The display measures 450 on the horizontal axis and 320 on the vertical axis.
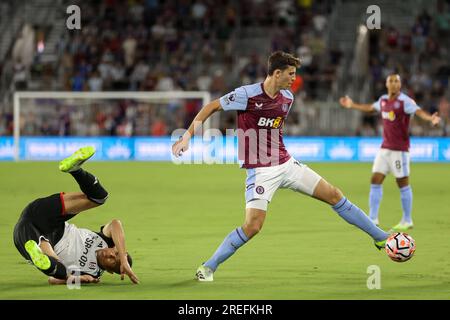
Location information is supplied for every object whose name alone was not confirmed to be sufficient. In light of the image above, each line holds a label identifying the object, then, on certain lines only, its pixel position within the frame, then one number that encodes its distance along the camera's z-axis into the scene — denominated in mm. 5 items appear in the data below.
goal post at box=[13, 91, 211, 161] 58750
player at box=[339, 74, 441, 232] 28312
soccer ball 19437
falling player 18219
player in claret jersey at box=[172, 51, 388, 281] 18703
